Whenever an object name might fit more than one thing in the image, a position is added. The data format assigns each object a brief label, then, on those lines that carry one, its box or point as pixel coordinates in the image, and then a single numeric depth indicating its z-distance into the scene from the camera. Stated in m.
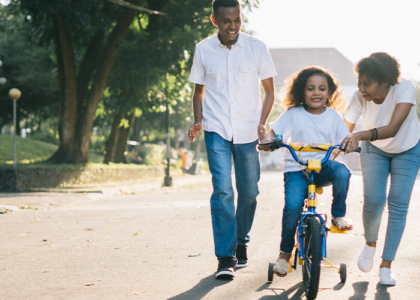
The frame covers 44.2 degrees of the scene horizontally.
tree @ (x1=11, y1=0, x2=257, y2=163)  16.45
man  4.23
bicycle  3.25
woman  3.91
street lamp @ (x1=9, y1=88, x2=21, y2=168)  16.03
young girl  3.67
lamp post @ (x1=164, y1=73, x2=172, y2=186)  20.62
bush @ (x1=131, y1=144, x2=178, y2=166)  32.76
